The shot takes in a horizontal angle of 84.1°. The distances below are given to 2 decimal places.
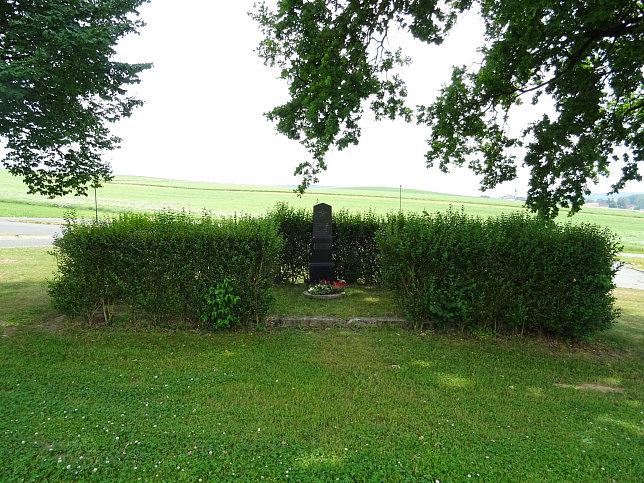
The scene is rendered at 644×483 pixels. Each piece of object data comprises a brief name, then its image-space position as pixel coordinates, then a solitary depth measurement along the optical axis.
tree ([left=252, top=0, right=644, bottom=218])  8.00
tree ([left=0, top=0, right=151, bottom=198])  7.34
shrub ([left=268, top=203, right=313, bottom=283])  11.30
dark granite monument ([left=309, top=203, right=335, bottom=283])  10.86
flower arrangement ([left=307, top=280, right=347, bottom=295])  9.77
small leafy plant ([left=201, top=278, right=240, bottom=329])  6.79
